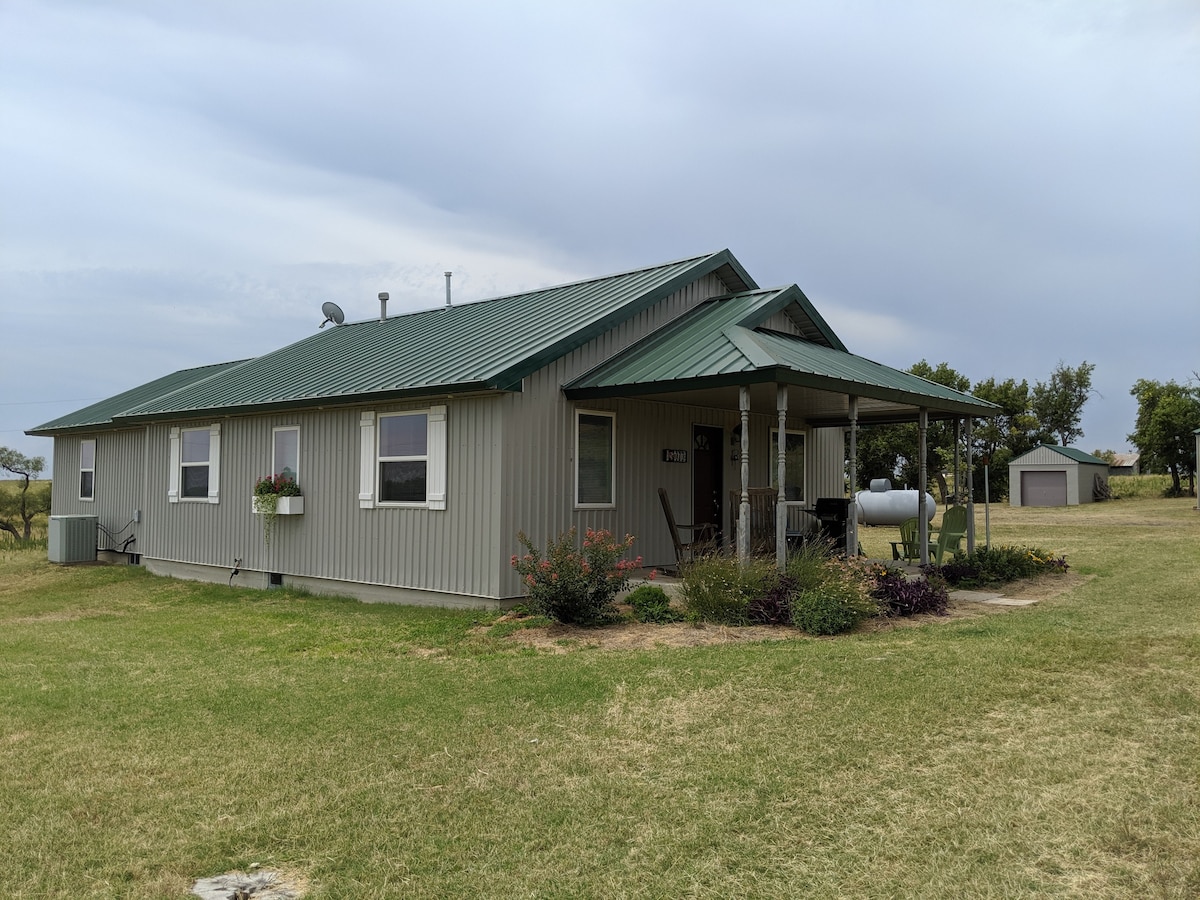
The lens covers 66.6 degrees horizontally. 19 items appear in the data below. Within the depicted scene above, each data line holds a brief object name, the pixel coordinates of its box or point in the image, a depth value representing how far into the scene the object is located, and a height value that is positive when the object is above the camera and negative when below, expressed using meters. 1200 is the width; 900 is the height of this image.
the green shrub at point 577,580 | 9.53 -0.96
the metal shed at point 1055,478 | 39.44 +0.54
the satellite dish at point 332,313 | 19.17 +3.69
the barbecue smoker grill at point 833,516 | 13.13 -0.38
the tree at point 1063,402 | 55.56 +5.38
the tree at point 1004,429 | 44.16 +3.18
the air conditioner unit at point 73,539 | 18.62 -1.04
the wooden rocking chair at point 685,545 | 11.25 -0.72
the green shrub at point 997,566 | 12.64 -1.11
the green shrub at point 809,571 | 9.60 -0.86
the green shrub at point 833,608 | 8.91 -1.18
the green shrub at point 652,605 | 9.82 -1.28
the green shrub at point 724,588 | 9.42 -1.04
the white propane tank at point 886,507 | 26.64 -0.51
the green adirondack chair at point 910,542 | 13.99 -0.81
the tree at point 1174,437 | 42.19 +2.54
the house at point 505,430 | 10.80 +0.84
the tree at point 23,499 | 25.88 -0.31
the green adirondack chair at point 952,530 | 13.10 -0.59
